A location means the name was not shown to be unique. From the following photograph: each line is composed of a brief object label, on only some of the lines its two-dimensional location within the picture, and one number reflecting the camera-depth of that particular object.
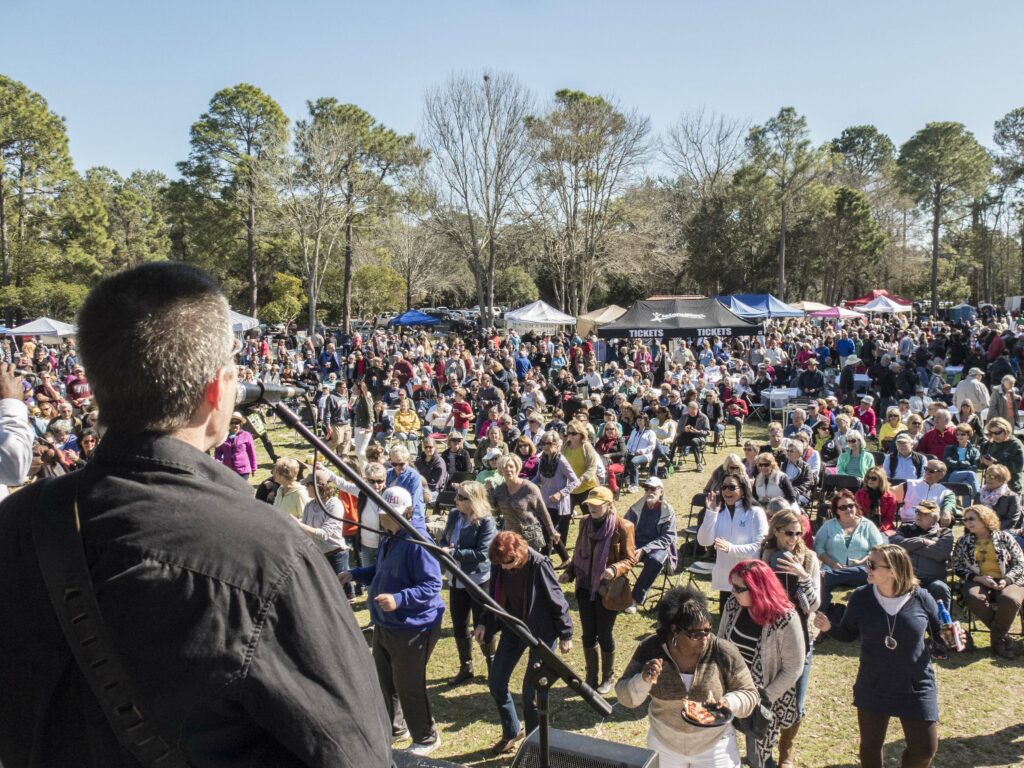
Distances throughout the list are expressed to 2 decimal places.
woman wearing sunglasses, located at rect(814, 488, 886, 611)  7.05
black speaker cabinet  2.82
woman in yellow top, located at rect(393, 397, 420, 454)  13.99
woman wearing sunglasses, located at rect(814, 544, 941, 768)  4.19
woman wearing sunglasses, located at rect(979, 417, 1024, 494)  8.80
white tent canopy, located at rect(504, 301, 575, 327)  27.66
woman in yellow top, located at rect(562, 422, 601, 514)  9.74
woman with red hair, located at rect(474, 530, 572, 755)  4.96
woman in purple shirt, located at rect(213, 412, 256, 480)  10.61
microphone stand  1.84
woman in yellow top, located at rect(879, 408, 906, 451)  11.25
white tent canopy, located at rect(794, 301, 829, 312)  33.00
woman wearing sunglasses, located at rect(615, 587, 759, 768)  3.78
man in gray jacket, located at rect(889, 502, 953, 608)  6.54
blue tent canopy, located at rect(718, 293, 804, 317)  27.47
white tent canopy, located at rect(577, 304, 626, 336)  28.38
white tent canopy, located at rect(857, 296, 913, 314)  34.44
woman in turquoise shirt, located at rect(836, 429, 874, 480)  9.57
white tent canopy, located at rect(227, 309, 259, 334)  22.52
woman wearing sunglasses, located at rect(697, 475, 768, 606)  6.25
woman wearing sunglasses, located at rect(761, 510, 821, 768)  4.78
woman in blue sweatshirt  4.75
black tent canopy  18.44
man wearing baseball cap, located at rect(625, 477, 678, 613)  6.99
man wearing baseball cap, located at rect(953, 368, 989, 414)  13.28
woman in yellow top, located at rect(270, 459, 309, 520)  7.48
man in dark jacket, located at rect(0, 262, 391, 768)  0.94
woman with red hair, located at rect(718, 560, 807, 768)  4.21
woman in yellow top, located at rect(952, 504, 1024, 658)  6.39
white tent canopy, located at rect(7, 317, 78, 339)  24.12
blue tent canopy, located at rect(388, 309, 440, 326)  37.78
